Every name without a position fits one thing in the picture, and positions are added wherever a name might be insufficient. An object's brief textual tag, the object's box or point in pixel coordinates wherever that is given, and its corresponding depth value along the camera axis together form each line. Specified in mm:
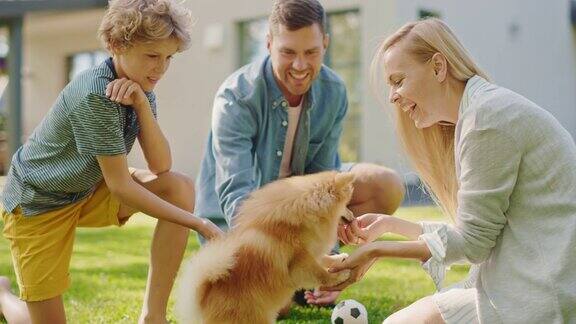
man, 3543
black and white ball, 3135
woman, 2199
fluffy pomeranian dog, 2502
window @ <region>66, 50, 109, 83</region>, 15539
